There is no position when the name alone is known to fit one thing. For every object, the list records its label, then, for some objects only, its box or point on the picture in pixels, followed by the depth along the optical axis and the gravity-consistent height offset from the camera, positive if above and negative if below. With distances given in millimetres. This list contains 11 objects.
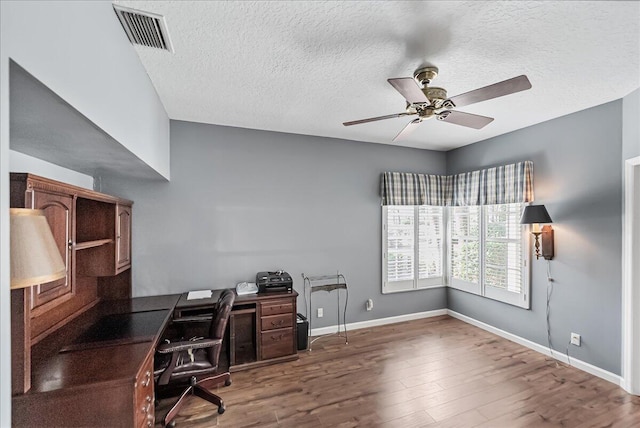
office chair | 2176 -1159
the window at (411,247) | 4445 -499
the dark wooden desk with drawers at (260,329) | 3111 -1273
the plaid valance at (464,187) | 3621 +424
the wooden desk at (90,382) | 1410 -862
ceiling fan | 1823 +838
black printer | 3346 -778
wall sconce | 3176 -146
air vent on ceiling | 1628 +1156
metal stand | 3848 -952
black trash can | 3529 -1445
